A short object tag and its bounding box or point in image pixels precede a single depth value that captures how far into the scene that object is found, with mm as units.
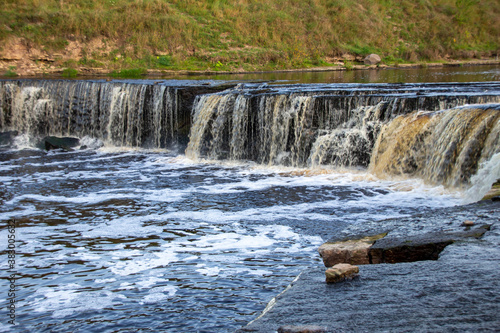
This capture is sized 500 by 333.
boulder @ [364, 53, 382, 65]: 29594
